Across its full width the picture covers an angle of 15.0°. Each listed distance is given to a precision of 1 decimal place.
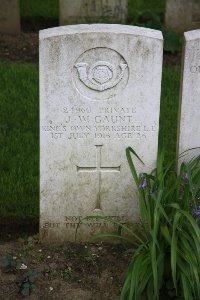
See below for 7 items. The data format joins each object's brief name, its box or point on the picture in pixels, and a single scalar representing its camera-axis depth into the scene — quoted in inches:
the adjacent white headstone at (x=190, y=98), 182.9
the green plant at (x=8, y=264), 177.2
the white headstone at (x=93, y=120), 175.6
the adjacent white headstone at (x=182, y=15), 340.8
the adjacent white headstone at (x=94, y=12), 336.5
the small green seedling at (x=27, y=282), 171.3
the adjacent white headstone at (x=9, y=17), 333.7
